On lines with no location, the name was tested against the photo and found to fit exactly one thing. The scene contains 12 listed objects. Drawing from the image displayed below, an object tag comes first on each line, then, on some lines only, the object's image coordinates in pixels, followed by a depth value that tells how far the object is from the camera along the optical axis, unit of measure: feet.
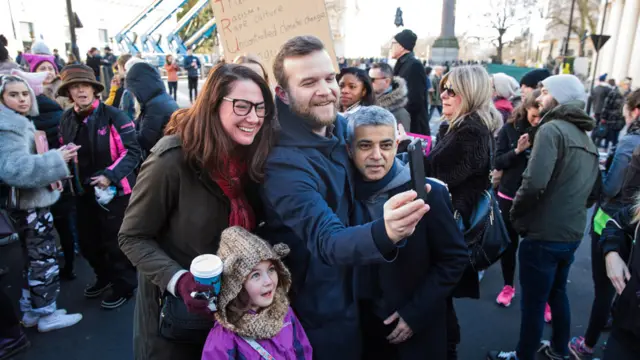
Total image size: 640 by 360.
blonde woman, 8.61
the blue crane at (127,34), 106.83
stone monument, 64.23
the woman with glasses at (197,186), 5.37
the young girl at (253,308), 5.40
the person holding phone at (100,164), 11.82
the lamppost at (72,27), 42.86
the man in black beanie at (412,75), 17.21
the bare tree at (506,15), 139.13
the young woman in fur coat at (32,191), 10.16
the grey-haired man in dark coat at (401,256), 5.80
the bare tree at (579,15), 123.65
